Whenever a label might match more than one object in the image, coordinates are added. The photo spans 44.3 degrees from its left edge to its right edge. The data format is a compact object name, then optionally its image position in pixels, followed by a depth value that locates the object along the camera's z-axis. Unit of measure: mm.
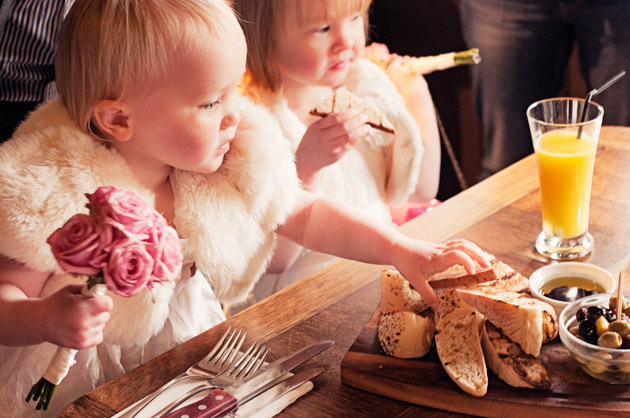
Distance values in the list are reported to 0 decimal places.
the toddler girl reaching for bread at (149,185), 1129
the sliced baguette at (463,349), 1002
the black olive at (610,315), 1026
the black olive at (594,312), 1027
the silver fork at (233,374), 1035
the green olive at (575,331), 1031
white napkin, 1020
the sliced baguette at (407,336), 1074
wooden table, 1070
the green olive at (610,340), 975
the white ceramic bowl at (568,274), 1187
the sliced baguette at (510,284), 1141
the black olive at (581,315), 1048
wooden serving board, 967
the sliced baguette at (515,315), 1024
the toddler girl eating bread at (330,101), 1578
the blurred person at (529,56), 2363
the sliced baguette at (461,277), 1142
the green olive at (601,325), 1001
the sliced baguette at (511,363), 994
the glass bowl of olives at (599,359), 966
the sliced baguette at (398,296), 1163
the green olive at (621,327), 987
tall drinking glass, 1370
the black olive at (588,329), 1009
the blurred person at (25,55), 1520
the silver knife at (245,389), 996
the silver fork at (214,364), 1087
